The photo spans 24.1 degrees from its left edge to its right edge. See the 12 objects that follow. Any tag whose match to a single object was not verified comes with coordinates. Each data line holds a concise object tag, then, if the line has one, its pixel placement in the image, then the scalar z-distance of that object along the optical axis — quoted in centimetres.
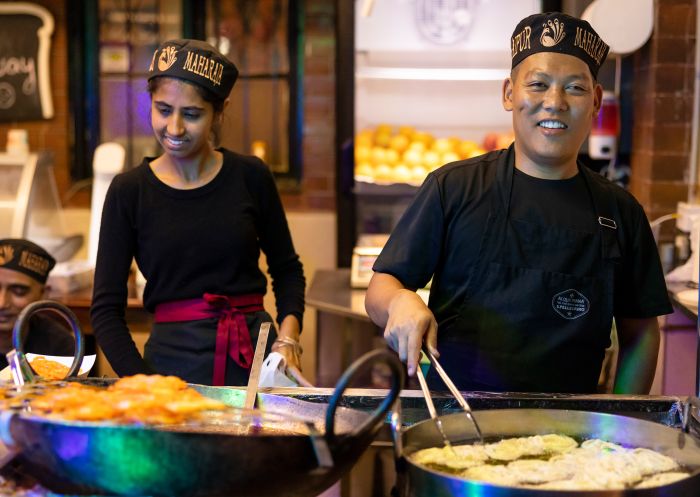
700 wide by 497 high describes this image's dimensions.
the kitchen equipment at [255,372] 257
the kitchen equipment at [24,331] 245
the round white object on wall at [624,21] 496
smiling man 282
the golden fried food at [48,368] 265
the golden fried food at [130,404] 217
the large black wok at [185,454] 214
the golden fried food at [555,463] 232
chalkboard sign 650
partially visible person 378
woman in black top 321
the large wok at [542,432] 229
